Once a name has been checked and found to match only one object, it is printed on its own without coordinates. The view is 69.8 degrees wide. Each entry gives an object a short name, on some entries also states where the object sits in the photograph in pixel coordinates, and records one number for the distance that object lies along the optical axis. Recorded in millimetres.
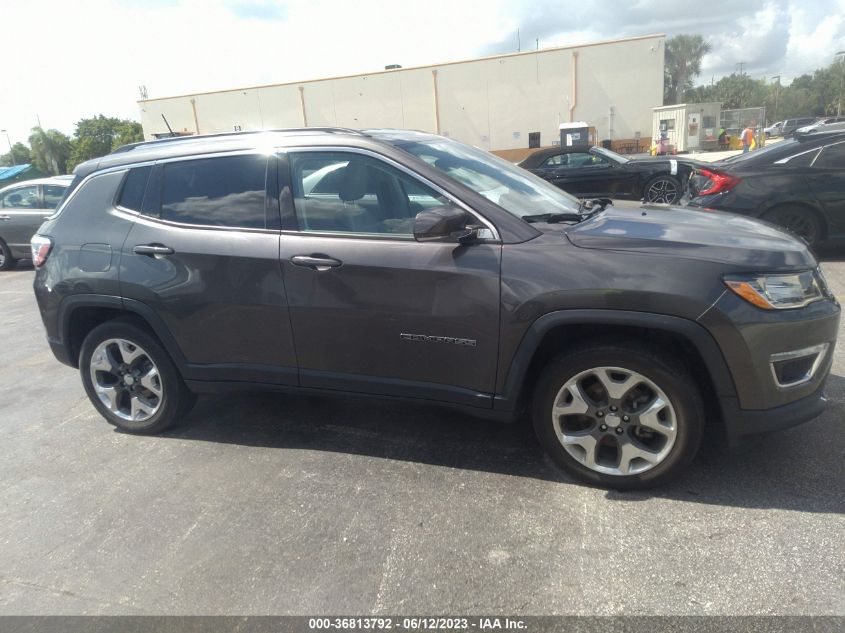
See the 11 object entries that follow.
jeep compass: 2715
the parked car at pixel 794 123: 41266
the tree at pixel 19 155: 69750
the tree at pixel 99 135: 59469
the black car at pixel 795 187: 6859
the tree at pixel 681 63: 87188
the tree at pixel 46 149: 61500
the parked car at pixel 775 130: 44125
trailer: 33406
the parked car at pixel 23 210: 10867
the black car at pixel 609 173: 10594
